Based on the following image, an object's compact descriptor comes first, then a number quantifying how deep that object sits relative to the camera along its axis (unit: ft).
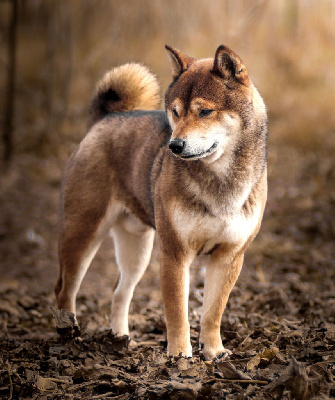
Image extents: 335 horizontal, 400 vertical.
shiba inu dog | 23.54
